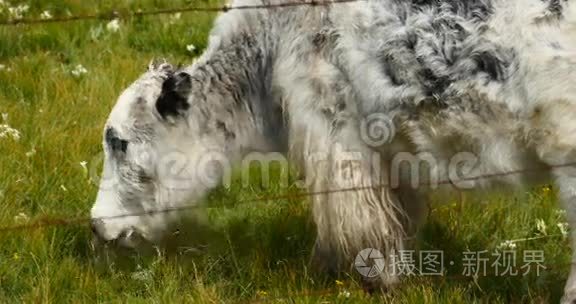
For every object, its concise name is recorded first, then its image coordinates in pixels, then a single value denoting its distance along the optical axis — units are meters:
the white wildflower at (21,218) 9.37
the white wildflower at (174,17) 14.89
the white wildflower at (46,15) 14.70
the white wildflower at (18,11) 14.50
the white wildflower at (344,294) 8.33
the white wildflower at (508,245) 9.37
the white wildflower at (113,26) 14.53
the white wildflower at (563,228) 9.53
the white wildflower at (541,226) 9.66
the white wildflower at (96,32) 14.26
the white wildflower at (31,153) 10.52
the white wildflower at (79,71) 12.94
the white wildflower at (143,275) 8.70
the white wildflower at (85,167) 10.27
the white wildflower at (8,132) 10.81
